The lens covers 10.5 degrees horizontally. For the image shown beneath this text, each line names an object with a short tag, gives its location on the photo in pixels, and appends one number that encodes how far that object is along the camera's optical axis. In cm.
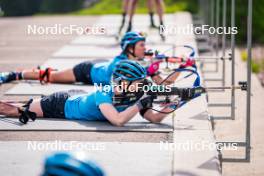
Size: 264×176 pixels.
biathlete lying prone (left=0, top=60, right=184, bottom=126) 1361
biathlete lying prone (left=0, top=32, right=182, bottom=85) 1726
